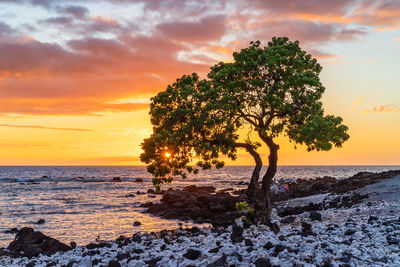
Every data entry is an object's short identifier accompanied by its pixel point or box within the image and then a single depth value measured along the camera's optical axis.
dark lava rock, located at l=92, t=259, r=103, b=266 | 15.18
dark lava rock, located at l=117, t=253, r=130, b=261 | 15.08
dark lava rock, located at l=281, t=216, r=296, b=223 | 20.66
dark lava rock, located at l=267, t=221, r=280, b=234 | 17.49
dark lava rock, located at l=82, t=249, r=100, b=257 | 17.20
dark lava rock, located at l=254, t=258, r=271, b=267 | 11.14
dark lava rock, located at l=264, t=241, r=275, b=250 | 12.96
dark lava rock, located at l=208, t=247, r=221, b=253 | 13.88
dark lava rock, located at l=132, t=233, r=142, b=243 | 21.25
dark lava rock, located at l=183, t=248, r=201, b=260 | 13.27
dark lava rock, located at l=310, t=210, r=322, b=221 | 21.70
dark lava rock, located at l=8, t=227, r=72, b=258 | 19.80
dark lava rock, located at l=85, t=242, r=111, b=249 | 19.56
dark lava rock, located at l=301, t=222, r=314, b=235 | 16.07
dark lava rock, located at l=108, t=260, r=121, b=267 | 14.06
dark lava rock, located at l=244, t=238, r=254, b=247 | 14.07
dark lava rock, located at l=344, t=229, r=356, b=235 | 15.52
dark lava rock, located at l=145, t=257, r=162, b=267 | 13.41
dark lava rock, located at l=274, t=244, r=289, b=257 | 12.28
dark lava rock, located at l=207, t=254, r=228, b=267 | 11.78
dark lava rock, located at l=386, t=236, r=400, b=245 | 13.51
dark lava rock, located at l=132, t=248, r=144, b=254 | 16.20
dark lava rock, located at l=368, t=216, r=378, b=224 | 18.62
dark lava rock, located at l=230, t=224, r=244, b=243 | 15.08
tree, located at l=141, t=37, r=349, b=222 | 19.03
